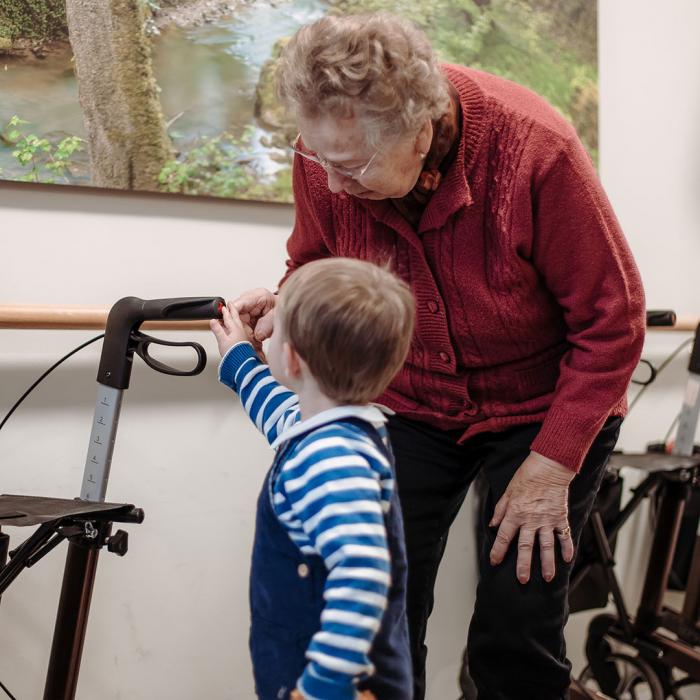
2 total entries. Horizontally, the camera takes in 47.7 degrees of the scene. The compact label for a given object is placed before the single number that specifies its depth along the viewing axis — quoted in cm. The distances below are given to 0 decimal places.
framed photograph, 134
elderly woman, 96
